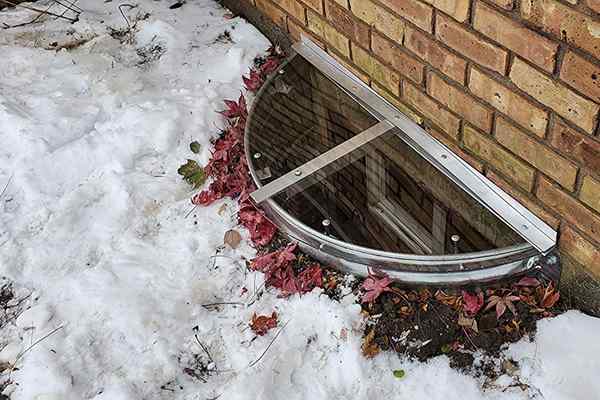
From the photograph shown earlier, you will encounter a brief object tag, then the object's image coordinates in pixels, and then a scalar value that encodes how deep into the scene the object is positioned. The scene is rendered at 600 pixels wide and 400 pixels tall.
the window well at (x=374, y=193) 1.92
